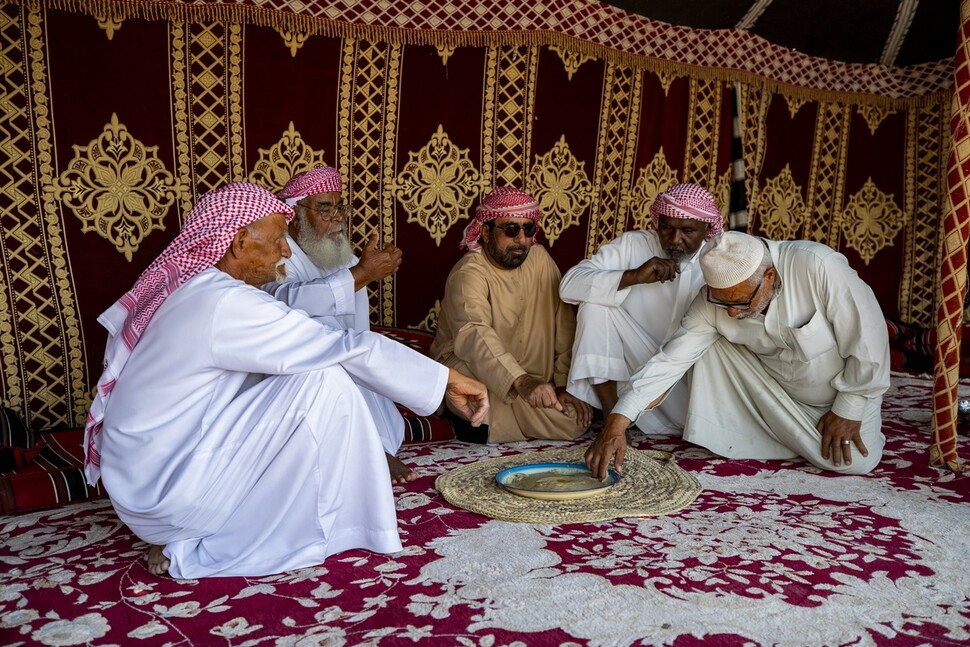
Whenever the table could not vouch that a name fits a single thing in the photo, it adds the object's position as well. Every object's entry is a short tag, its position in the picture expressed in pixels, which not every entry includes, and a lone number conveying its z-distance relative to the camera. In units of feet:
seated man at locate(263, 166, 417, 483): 11.14
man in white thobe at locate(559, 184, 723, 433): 12.76
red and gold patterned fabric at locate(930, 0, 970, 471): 10.31
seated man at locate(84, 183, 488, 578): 7.23
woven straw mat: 8.95
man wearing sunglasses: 12.55
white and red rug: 6.39
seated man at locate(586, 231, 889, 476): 9.86
